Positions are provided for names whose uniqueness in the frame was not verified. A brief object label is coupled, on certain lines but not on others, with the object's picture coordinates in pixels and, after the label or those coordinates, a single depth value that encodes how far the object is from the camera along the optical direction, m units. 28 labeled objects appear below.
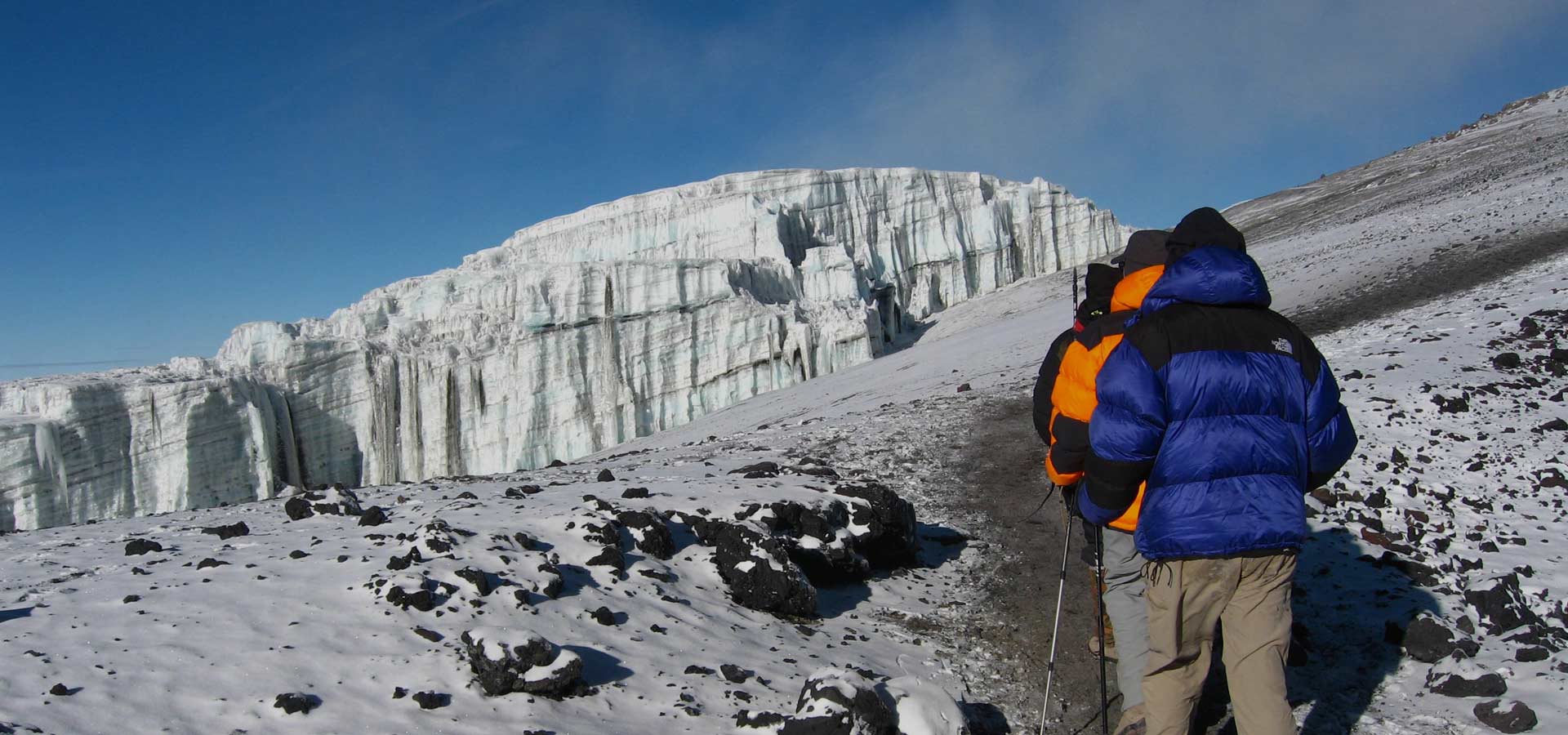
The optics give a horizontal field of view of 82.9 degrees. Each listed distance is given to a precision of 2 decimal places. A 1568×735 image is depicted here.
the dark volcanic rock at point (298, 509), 8.16
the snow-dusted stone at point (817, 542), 7.78
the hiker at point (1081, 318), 5.15
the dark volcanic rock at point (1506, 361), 11.00
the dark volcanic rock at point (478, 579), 6.00
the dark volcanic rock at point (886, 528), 8.39
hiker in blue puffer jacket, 3.59
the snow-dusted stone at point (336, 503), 8.38
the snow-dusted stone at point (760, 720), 4.90
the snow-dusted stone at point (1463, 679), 5.02
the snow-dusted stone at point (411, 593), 5.76
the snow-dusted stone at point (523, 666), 5.04
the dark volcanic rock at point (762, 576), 7.00
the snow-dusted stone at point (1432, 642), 5.48
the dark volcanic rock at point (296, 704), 4.58
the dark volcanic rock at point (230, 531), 7.40
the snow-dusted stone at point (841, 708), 4.63
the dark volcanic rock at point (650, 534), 7.39
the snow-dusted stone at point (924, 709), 4.94
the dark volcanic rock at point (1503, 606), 5.73
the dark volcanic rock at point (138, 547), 6.86
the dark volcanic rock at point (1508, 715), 4.59
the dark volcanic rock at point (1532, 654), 5.22
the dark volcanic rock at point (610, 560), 6.90
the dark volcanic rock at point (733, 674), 5.54
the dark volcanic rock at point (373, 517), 7.70
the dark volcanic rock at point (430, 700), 4.81
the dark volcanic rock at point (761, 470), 10.02
